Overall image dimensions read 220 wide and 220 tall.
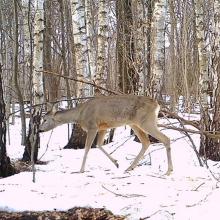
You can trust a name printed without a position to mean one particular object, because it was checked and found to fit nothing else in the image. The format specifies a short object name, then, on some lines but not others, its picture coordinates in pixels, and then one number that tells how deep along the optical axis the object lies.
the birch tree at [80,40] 11.91
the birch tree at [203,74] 9.04
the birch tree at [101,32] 11.75
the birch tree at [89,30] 13.40
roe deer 7.93
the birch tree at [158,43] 11.45
